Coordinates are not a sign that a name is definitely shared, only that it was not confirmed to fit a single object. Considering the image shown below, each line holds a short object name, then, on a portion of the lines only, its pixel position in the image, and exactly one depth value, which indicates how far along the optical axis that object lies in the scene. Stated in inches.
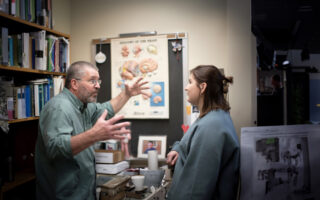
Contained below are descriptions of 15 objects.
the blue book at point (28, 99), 78.5
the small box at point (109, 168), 88.0
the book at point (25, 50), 76.5
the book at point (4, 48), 68.1
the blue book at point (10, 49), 72.2
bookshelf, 72.1
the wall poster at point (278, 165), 42.3
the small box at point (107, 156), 89.5
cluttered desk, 69.4
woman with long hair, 47.4
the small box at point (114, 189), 67.2
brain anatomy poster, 104.5
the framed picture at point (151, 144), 103.3
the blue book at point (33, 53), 80.7
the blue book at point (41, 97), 82.9
